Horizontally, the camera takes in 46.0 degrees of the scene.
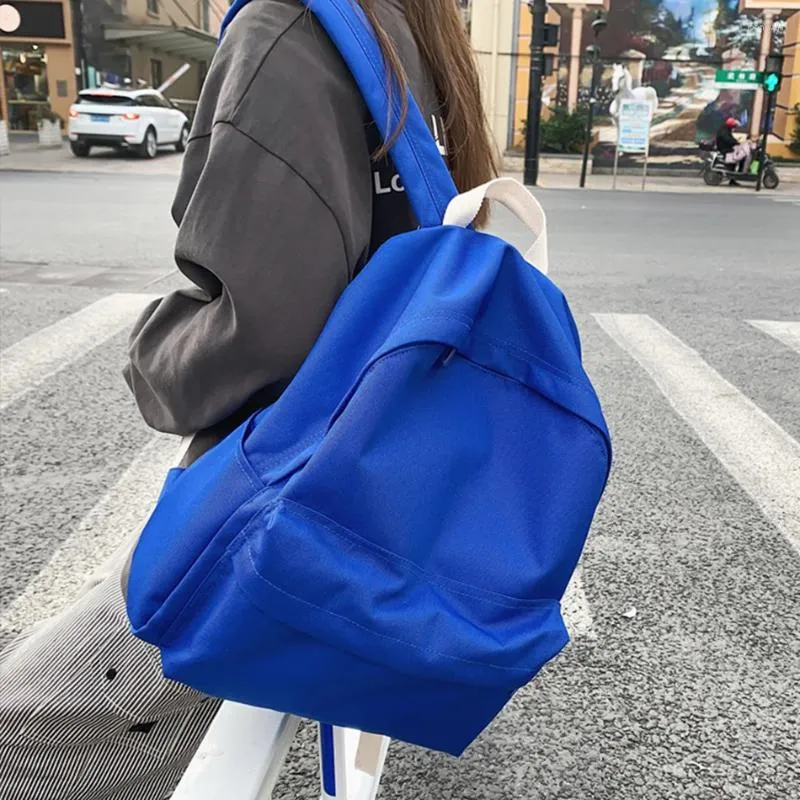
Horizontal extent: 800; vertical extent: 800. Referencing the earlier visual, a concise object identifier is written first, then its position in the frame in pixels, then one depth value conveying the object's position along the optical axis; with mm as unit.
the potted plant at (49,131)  24844
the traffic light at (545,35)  18734
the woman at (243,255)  1101
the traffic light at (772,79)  20547
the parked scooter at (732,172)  21516
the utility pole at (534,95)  18750
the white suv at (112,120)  20812
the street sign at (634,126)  20953
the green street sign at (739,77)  22281
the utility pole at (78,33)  29109
